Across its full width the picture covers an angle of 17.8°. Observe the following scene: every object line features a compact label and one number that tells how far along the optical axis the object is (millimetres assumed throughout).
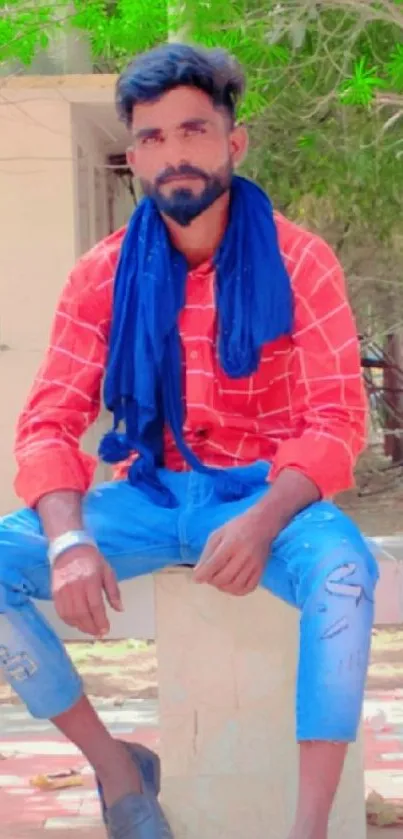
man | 2529
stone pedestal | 2885
